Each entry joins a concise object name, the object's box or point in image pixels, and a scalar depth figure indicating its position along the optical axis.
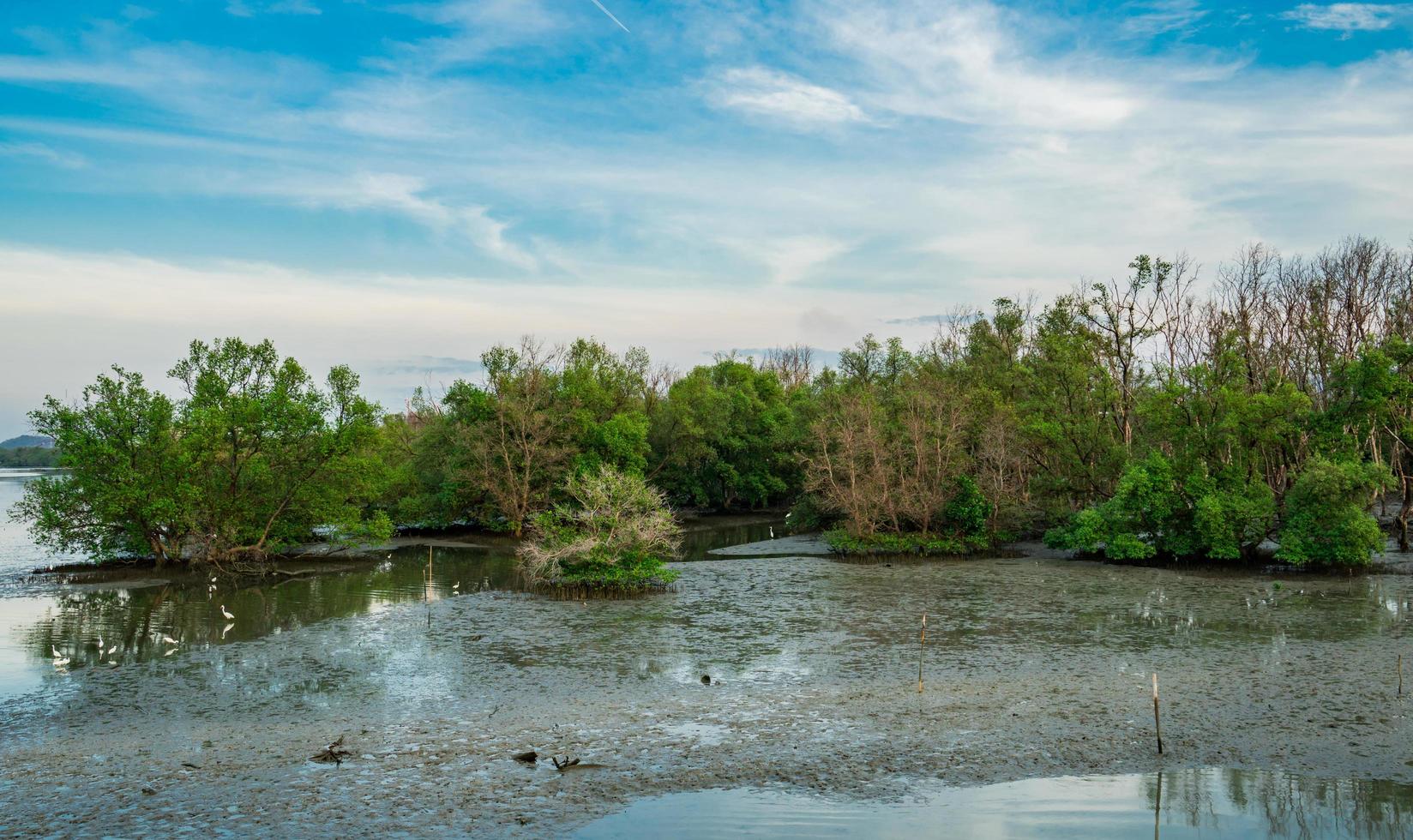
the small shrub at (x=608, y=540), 32.00
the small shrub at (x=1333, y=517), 34.50
